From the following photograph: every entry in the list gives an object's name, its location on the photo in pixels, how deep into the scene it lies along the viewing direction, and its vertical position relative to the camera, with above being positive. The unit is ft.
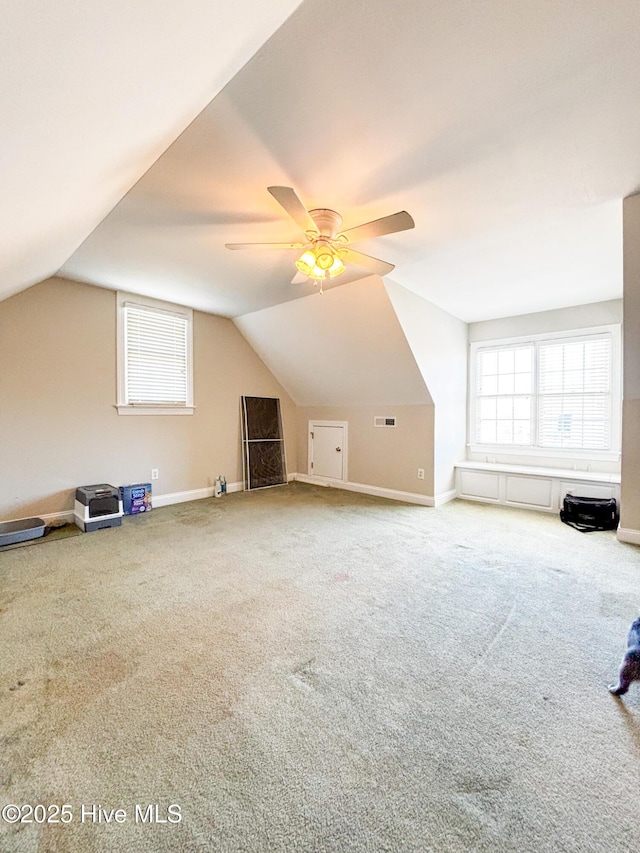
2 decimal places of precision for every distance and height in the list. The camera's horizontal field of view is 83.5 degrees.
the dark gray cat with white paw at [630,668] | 4.87 -3.41
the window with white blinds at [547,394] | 14.34 +1.15
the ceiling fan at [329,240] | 6.89 +3.91
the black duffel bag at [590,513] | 12.05 -3.22
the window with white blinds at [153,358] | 13.82 +2.55
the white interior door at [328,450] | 18.39 -1.58
